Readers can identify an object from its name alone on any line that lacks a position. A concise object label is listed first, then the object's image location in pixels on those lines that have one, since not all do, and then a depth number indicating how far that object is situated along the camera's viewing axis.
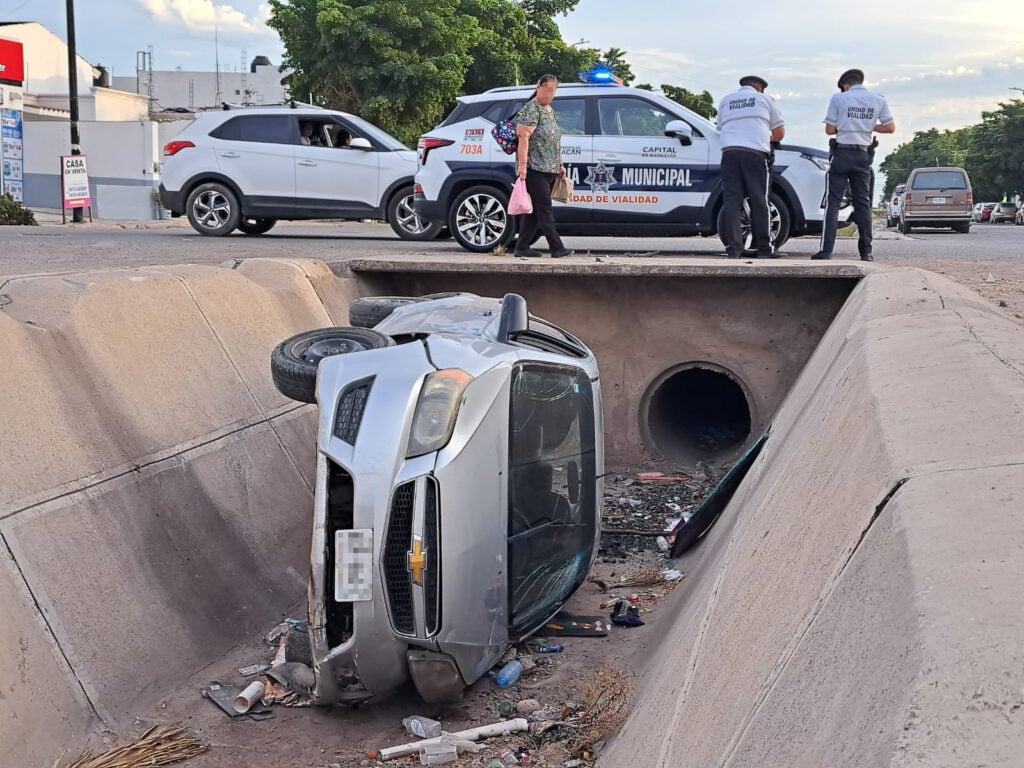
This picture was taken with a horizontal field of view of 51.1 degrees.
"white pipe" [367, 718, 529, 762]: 4.84
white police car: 12.09
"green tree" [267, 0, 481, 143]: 30.95
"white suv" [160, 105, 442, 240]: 14.63
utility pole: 23.98
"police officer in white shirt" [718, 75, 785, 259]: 10.45
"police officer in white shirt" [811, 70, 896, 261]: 10.14
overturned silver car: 4.73
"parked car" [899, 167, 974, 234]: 27.92
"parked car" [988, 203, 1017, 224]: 56.28
